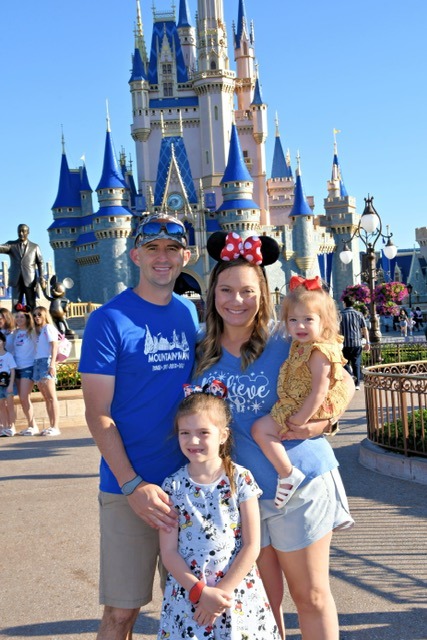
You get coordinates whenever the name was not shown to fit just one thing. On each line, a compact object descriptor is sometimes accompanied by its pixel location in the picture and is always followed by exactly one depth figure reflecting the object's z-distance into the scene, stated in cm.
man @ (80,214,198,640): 260
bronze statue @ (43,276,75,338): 1254
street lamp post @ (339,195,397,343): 1241
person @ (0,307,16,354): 954
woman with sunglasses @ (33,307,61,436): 898
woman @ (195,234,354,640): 259
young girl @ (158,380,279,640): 238
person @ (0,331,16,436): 903
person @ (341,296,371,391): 960
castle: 4672
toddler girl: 257
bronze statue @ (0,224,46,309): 1084
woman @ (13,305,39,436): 916
